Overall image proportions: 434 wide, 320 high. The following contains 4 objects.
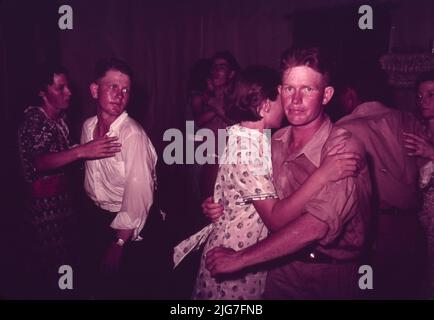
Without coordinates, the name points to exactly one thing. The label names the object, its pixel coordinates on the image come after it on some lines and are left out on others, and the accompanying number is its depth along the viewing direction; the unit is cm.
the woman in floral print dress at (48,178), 218
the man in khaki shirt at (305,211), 148
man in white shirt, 195
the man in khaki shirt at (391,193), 228
